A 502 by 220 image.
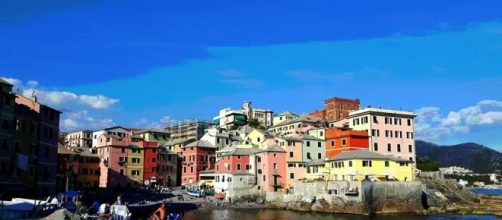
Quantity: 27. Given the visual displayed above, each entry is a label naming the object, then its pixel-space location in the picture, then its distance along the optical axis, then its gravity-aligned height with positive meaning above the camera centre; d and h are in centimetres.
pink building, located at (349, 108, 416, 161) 8838 +877
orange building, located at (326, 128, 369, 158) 8631 +653
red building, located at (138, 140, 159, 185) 10175 +344
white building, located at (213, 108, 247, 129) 14862 +1776
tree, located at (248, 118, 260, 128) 13992 +1537
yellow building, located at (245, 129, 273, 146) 10106 +834
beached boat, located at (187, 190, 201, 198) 8611 -250
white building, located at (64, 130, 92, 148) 12988 +1014
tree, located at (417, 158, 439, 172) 9921 +275
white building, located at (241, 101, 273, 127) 16375 +2088
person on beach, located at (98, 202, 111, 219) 3966 -276
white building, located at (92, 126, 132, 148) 11751 +1081
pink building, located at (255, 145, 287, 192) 8644 +145
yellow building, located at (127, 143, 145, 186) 10000 +277
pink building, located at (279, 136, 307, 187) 8744 +336
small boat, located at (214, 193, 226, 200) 8546 -295
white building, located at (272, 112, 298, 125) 14855 +1813
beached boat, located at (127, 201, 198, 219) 6035 -401
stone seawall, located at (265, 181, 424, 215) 6825 -271
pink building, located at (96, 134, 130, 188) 9806 +289
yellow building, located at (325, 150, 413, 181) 7354 +172
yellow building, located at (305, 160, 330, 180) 8007 +137
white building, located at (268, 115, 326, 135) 11073 +1214
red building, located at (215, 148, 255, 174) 9031 +293
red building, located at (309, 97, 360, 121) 12671 +1776
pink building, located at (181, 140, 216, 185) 10409 +395
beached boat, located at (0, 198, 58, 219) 3284 -221
